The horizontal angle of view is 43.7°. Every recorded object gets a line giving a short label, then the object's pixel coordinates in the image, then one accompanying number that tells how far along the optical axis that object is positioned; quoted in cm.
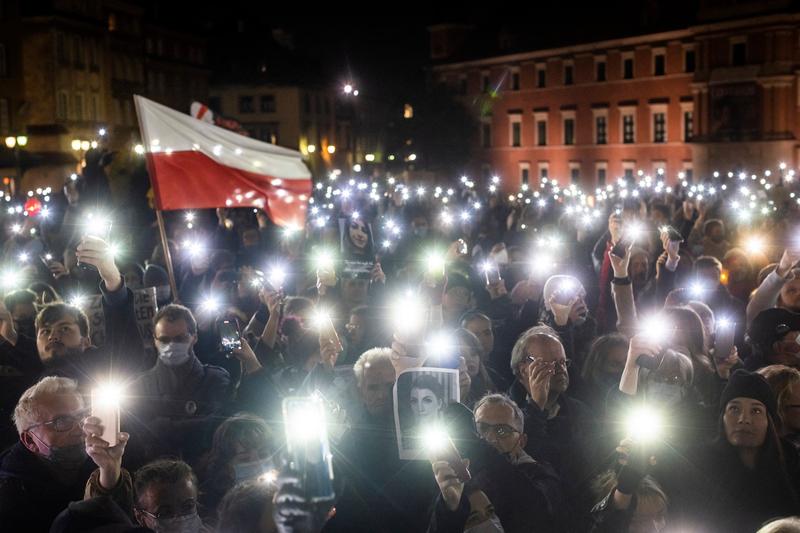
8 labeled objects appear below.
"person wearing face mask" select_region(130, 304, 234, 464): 552
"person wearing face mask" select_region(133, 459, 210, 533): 416
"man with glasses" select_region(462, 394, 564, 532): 427
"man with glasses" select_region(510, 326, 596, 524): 505
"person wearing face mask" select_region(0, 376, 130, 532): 435
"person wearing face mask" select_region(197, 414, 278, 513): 482
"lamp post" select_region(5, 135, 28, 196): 3164
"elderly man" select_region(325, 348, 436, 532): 448
